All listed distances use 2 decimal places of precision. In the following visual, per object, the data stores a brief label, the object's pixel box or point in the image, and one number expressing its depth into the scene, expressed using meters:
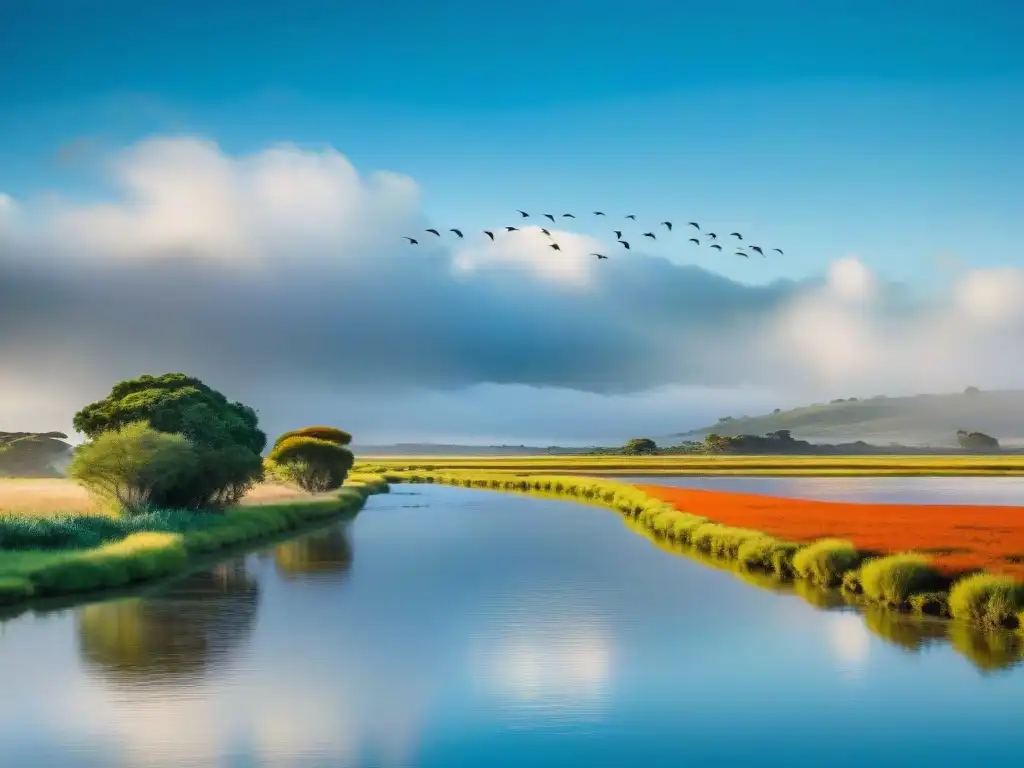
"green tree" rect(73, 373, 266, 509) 55.03
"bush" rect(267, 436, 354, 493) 88.75
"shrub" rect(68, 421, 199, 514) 48.47
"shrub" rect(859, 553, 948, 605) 29.94
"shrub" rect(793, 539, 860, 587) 34.81
